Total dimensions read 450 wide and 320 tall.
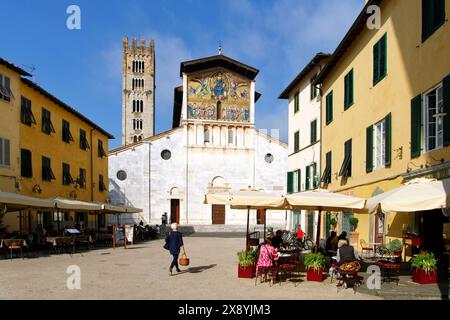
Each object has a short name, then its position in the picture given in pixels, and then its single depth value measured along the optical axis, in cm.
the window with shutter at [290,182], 3069
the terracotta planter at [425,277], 1022
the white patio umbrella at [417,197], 862
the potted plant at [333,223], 2205
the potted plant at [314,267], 1134
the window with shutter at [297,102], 2959
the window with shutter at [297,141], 2952
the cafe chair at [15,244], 1646
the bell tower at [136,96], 7888
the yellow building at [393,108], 1189
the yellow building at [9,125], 2117
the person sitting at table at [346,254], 1043
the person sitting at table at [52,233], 2141
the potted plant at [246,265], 1195
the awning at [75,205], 1864
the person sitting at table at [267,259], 1095
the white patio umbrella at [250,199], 1137
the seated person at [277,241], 1400
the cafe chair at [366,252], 1625
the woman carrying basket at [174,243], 1266
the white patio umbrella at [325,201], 1112
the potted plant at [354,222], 1884
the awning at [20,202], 1510
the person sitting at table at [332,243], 1453
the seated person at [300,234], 2318
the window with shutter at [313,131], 2573
